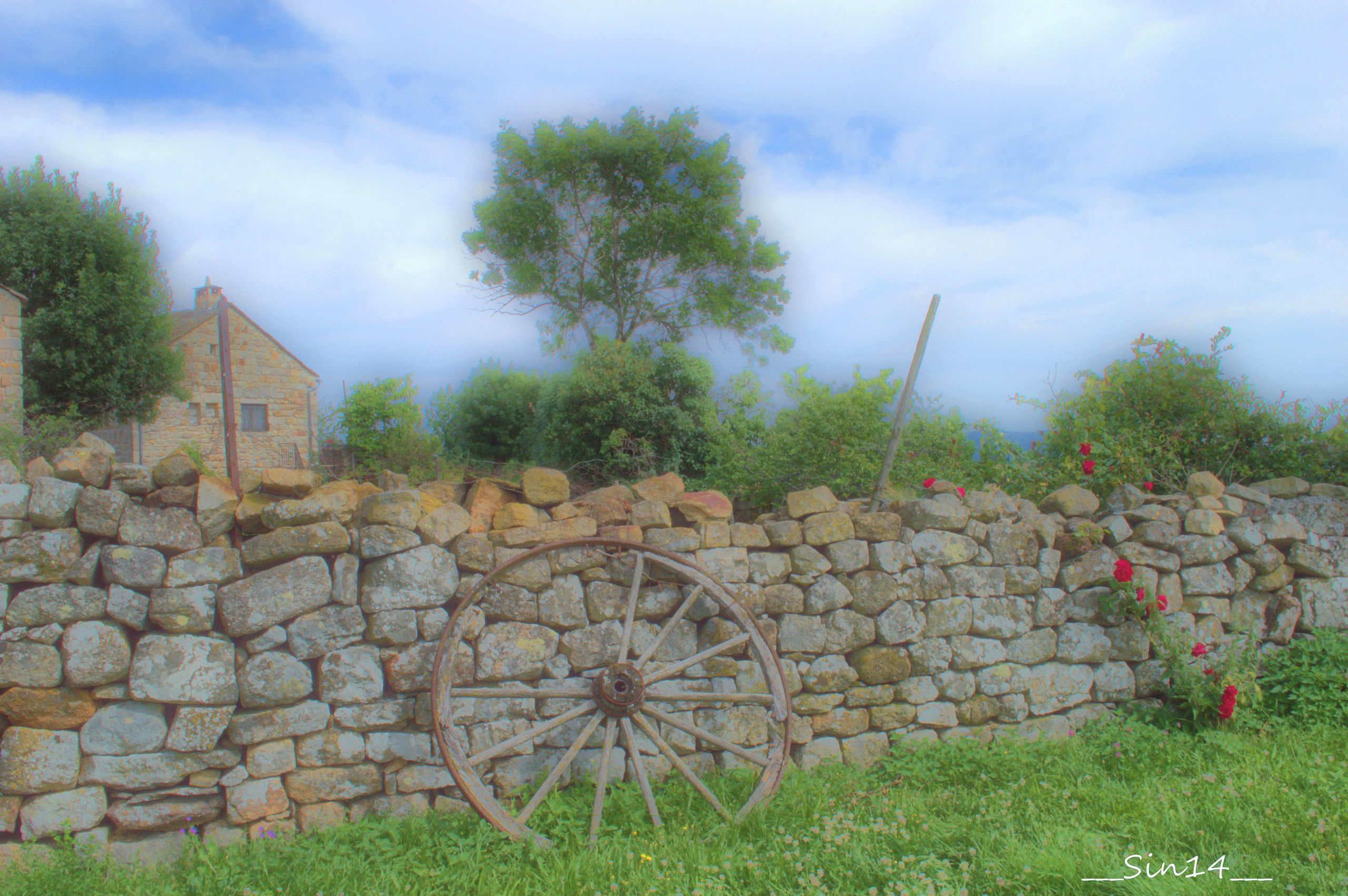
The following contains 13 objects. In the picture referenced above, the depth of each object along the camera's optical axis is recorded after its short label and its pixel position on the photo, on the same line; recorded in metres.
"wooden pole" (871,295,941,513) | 4.79
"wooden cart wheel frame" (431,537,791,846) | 3.50
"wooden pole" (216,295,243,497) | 3.58
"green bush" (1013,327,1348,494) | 6.15
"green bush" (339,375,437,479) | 12.30
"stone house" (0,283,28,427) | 11.44
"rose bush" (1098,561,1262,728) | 4.78
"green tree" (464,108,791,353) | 19.22
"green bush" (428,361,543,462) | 16.70
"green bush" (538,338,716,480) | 13.67
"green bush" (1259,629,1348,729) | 4.88
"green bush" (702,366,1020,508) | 5.80
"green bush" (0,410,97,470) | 8.06
